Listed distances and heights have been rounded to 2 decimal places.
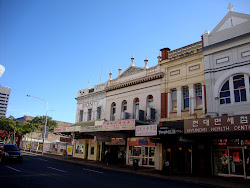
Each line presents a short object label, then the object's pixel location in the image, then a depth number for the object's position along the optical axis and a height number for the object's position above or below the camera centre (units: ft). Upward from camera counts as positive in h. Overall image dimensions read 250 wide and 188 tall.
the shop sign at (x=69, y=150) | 111.19 -7.35
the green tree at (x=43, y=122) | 200.47 +11.58
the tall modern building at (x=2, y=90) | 639.76 +125.19
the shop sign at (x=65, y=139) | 103.30 -1.98
